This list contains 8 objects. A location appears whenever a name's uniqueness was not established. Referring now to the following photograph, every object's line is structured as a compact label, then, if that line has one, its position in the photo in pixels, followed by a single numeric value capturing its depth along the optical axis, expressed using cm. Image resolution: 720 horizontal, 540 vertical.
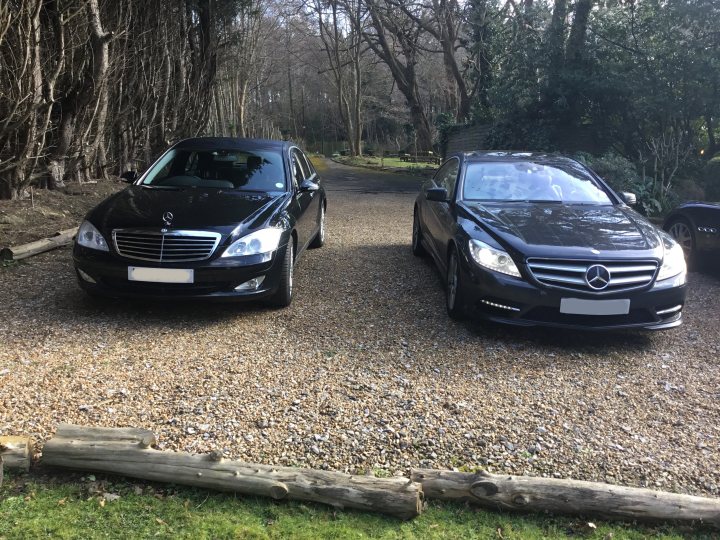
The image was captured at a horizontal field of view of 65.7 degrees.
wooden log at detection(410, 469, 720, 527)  249
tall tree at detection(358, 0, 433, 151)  2175
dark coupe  424
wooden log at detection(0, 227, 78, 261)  629
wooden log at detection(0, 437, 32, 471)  264
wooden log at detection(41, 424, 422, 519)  250
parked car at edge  646
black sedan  455
